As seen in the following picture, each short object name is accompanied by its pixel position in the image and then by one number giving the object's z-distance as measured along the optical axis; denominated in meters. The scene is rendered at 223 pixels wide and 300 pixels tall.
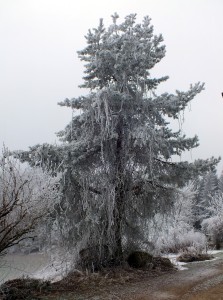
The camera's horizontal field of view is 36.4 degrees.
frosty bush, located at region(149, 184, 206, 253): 16.44
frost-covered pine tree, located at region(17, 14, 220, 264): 13.04
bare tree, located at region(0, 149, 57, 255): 8.11
